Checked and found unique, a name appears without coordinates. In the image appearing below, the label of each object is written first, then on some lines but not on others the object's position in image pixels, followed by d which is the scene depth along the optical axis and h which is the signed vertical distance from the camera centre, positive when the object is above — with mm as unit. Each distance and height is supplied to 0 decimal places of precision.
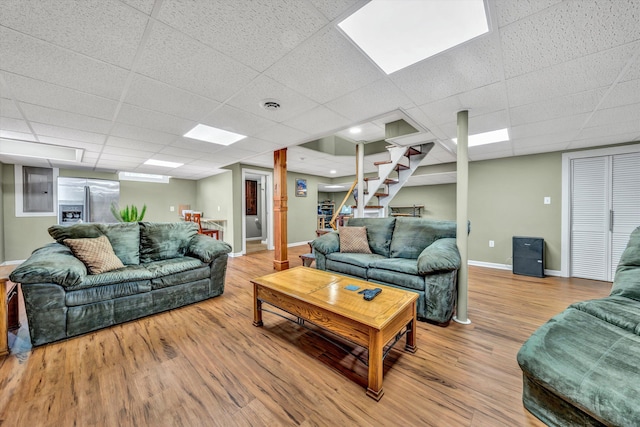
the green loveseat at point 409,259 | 2230 -588
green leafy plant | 3910 -90
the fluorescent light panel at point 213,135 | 3023 +1044
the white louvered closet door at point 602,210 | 3443 -3
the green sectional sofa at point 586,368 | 857 -653
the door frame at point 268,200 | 6177 +284
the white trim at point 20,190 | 4734 +422
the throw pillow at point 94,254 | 2338 -446
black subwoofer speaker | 3846 -767
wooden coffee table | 1402 -677
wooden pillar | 4289 +7
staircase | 4145 +704
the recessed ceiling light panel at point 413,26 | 1235 +1057
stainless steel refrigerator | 5168 +269
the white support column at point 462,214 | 2355 -40
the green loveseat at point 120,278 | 1909 -651
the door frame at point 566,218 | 3832 -132
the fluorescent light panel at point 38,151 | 3584 +991
